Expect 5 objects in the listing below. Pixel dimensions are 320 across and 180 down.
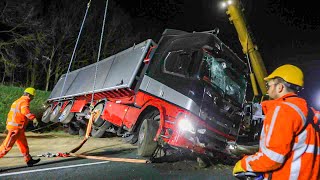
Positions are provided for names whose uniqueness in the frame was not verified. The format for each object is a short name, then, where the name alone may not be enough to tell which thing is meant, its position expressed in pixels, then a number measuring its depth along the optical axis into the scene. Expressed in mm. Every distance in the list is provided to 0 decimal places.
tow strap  6408
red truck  5656
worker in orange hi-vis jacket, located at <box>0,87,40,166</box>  5648
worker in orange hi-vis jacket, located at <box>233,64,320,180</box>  1825
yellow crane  7566
